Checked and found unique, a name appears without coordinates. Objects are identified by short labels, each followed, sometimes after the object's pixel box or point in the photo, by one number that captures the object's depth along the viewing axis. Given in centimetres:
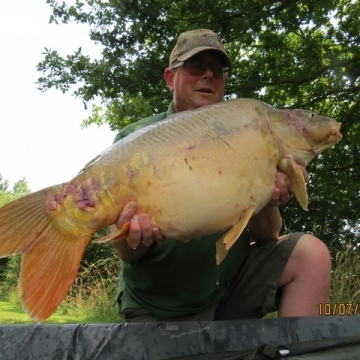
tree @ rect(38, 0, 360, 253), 409
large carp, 105
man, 154
